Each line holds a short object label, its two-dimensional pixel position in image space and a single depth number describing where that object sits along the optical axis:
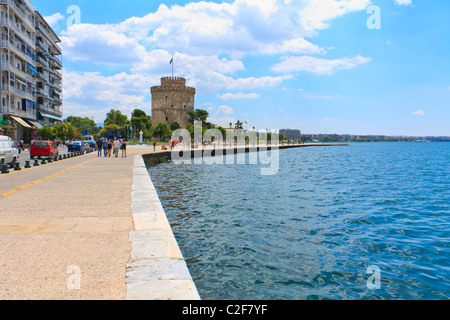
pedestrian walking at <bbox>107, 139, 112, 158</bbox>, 30.80
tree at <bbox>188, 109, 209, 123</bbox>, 105.21
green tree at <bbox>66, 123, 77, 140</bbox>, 66.12
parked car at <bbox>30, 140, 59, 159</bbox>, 26.29
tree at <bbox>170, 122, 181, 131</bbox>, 99.94
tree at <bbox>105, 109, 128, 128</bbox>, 150.30
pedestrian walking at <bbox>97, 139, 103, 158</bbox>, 32.78
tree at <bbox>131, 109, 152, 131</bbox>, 121.36
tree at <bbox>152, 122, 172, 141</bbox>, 89.80
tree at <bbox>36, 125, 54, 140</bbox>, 51.27
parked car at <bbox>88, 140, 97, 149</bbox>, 48.12
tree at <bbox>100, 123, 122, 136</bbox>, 131.88
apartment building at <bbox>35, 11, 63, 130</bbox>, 58.12
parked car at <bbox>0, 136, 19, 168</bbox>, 17.72
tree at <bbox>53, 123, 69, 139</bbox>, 56.73
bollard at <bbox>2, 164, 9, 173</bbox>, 15.80
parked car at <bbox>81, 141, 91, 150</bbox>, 42.64
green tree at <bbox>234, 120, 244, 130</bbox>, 159.35
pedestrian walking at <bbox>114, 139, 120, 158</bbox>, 29.79
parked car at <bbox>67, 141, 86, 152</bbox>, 38.16
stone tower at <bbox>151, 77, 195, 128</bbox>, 100.38
